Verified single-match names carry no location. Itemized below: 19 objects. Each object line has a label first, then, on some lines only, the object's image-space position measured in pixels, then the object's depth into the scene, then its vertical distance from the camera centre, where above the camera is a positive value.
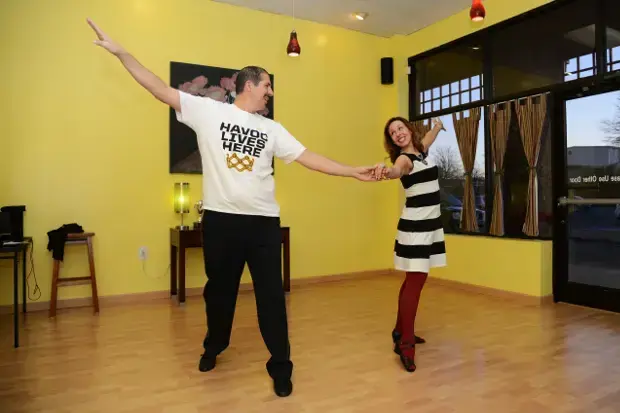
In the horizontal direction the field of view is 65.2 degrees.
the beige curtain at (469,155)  5.17 +0.56
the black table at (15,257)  3.06 -0.29
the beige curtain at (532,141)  4.55 +0.63
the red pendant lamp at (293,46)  4.60 +1.55
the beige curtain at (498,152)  4.88 +0.57
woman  2.67 -0.11
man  2.33 +0.11
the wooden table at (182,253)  4.38 -0.41
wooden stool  4.02 -0.54
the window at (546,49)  4.25 +1.49
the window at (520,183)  4.57 +0.24
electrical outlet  4.63 -0.40
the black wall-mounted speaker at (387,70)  6.04 +1.72
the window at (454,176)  5.18 +0.36
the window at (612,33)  4.00 +1.44
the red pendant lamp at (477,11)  3.46 +1.41
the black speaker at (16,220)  3.73 -0.06
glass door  4.09 +0.06
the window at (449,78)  5.24 +1.48
